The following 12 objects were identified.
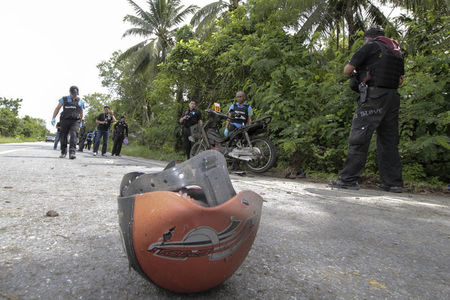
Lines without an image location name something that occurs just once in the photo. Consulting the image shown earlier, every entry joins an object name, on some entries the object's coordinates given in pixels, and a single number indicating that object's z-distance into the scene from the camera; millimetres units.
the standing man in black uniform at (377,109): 3566
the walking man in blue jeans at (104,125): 10883
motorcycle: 5750
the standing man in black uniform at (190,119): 7898
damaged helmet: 804
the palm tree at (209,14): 16703
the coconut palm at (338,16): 12086
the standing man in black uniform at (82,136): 15509
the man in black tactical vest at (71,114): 7215
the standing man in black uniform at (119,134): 11609
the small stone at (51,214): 1832
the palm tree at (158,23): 21266
